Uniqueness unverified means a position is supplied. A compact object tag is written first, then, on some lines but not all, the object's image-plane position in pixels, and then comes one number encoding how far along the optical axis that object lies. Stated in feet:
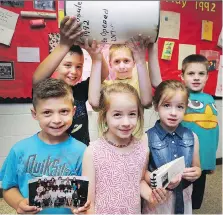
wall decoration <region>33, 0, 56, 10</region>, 4.81
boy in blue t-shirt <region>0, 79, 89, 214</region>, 2.33
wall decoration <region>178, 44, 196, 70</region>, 5.91
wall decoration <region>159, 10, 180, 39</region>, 5.67
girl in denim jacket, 2.64
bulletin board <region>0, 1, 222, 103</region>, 4.82
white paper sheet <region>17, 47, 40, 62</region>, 4.89
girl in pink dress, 2.41
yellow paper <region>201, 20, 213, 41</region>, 6.01
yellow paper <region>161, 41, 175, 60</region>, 5.75
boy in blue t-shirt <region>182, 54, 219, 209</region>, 3.45
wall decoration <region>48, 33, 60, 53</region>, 4.96
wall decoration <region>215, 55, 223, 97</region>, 6.41
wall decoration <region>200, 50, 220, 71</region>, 6.15
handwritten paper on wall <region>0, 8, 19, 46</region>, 4.71
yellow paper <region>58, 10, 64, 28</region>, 4.90
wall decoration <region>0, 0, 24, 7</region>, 4.68
